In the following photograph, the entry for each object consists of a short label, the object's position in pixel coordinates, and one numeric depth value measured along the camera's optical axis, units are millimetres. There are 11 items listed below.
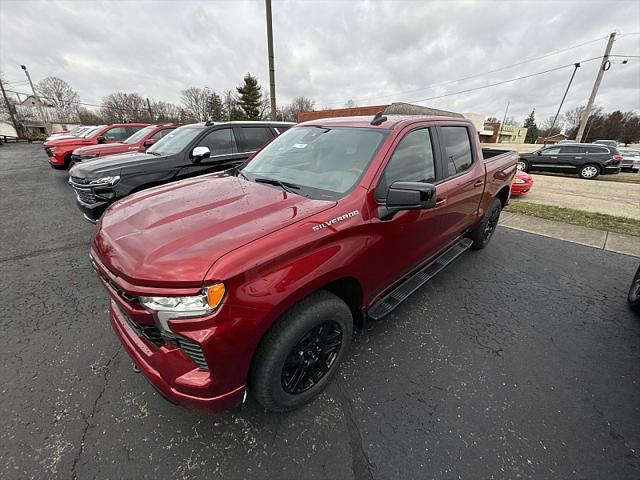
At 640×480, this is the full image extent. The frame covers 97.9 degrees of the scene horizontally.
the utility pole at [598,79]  20828
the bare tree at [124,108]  54812
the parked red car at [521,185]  8109
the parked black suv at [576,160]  13250
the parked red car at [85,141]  9156
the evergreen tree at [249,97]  41000
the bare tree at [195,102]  63188
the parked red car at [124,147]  6867
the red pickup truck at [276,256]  1349
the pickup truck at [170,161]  3943
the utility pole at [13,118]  34144
